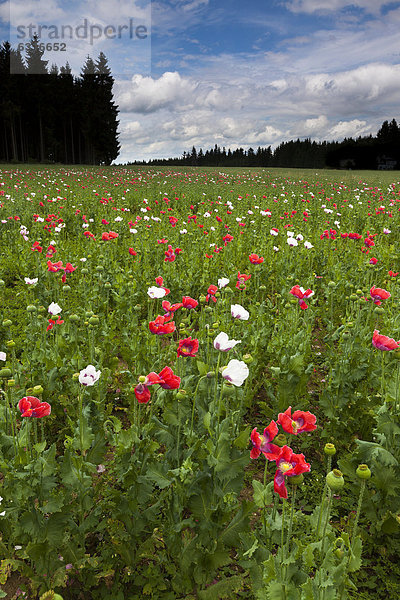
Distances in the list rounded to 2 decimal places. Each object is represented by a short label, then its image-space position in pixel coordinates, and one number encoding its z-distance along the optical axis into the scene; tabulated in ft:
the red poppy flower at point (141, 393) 5.81
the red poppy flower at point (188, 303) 8.73
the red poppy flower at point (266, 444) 4.69
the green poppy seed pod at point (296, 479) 4.20
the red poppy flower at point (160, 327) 7.38
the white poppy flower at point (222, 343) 6.74
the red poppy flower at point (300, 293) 10.17
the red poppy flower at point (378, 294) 9.66
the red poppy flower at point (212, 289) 10.05
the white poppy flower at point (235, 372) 5.99
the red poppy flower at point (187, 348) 6.95
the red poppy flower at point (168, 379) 5.93
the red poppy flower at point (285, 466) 4.22
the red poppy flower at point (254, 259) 12.74
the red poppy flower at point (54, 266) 11.91
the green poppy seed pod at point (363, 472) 4.56
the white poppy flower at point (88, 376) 6.31
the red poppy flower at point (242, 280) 11.68
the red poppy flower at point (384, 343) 7.18
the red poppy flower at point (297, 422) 4.79
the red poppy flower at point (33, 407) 5.59
